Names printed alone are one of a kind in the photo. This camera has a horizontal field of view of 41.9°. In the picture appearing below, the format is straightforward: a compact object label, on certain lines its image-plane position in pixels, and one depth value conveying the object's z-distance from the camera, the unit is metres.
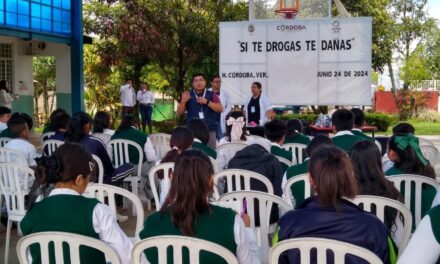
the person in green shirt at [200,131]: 5.51
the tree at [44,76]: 22.77
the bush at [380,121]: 18.09
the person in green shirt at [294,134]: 6.24
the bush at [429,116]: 22.70
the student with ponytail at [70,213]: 2.57
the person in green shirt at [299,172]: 3.97
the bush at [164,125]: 16.51
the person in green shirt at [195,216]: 2.45
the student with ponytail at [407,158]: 3.94
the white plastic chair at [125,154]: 6.40
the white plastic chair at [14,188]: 4.66
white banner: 9.88
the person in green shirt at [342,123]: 5.23
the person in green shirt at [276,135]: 5.19
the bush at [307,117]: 17.43
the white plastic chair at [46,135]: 6.80
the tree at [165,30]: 14.96
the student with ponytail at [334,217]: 2.35
